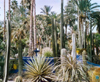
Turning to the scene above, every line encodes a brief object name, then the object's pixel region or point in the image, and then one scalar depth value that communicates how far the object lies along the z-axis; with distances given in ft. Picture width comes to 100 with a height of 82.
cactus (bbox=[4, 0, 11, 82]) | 16.57
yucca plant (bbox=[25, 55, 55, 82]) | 23.77
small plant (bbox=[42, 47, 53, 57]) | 42.91
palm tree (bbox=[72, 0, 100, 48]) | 69.77
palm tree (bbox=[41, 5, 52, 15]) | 121.18
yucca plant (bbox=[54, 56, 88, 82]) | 19.72
